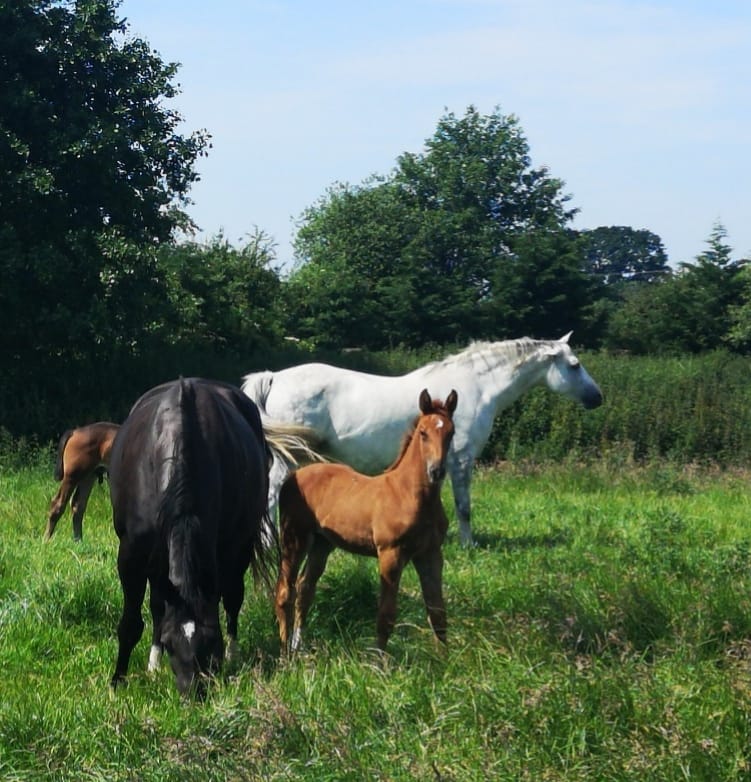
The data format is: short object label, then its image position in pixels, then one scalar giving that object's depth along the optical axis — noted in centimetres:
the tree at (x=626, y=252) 11275
